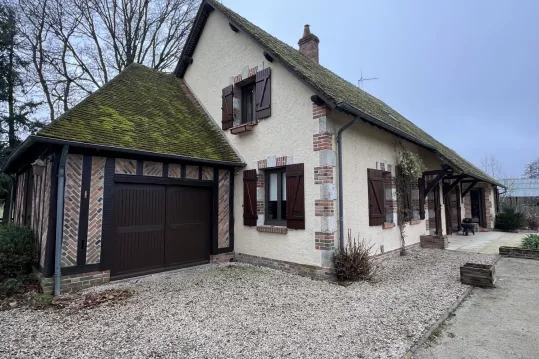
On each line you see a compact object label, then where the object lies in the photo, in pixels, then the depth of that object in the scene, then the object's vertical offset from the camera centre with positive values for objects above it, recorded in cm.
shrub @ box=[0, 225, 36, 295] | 533 -107
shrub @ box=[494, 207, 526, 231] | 1477 -108
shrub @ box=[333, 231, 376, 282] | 582 -129
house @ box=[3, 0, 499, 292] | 548 +67
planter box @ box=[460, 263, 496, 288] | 553 -145
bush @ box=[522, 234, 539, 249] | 861 -132
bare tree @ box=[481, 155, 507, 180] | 3131 +341
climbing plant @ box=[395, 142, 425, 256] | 852 +61
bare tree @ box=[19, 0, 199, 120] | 1377 +840
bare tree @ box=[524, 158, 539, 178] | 4491 +455
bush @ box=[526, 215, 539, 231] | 1611 -131
